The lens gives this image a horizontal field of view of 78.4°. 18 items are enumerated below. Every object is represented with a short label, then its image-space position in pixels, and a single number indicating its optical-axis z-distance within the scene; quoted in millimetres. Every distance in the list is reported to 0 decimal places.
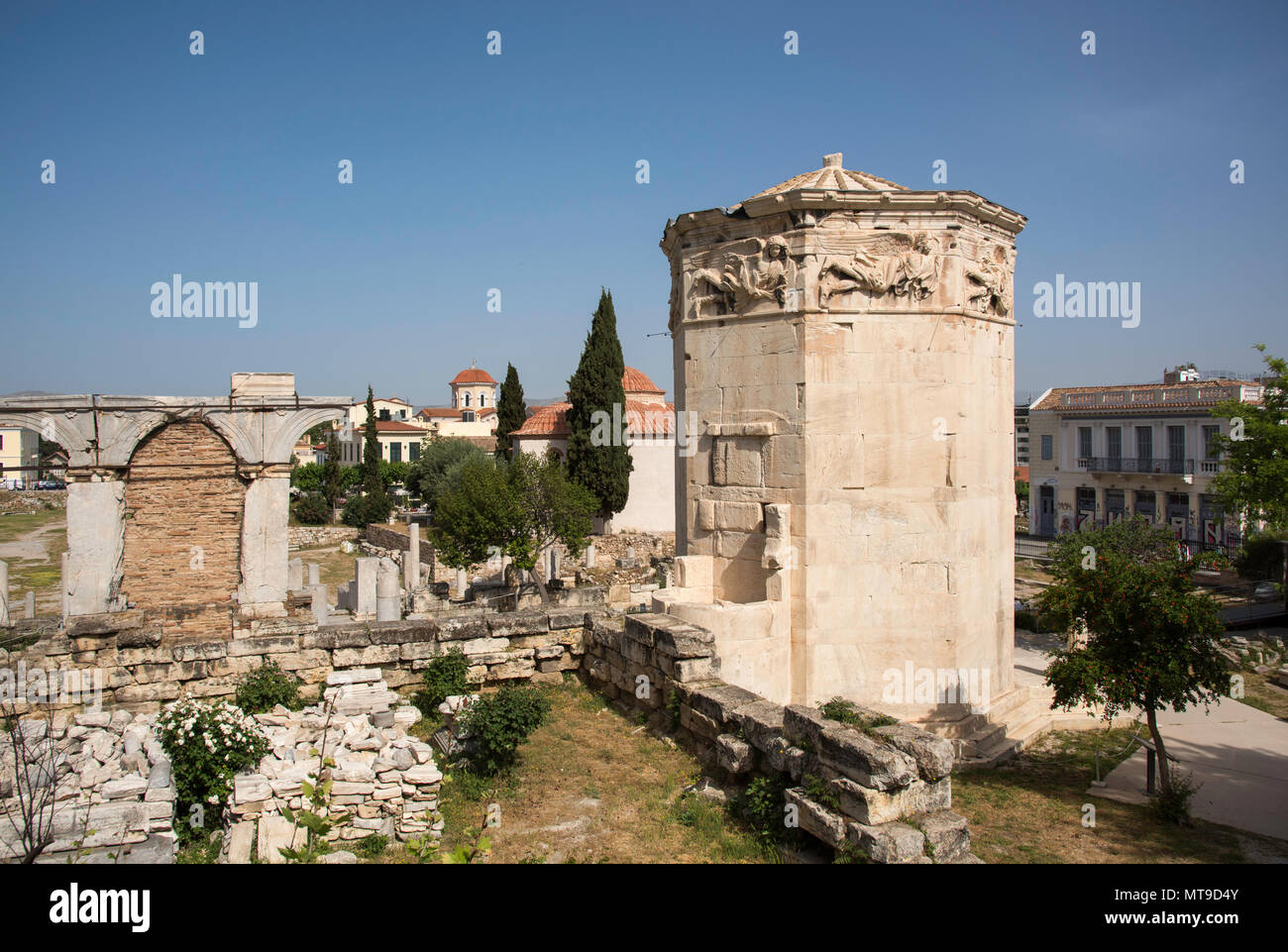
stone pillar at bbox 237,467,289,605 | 13961
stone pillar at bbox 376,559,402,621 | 15555
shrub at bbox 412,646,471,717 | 8430
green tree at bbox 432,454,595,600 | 23000
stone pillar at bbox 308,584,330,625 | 15234
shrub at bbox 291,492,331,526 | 45344
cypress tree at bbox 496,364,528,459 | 42031
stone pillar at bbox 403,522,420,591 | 24058
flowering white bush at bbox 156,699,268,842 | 6051
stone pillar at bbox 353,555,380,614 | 18891
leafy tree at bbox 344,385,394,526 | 43094
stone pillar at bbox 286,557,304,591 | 22177
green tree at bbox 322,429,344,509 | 47938
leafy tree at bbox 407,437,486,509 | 45156
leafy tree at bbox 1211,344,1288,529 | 18859
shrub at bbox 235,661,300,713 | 7832
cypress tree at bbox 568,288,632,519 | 33094
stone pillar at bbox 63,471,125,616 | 13242
